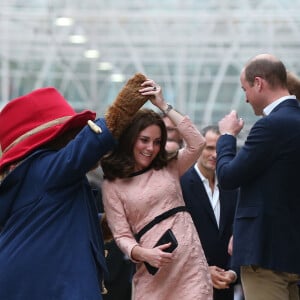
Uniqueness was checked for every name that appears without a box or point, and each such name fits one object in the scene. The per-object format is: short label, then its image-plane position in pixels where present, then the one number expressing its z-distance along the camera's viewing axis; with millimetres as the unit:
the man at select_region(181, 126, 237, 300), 9735
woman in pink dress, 7751
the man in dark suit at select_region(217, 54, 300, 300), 7548
